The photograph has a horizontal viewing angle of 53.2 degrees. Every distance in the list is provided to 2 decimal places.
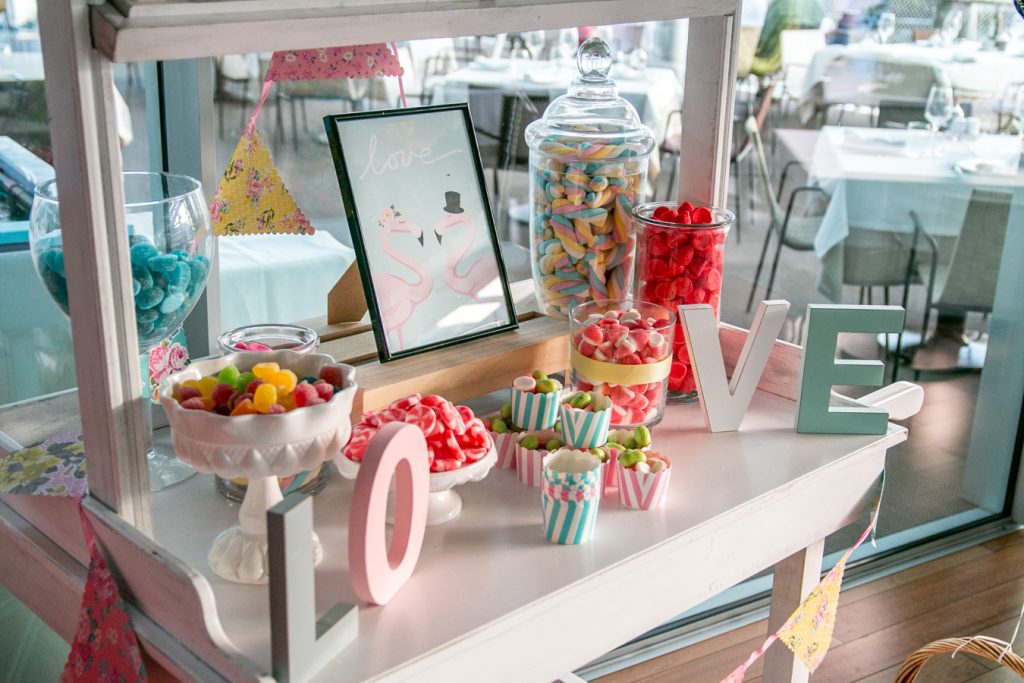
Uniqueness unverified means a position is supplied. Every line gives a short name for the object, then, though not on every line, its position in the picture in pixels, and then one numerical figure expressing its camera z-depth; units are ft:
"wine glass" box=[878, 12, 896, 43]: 8.43
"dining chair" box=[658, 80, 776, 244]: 9.96
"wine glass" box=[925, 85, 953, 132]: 8.49
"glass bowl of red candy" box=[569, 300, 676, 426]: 3.67
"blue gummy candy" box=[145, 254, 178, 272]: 3.06
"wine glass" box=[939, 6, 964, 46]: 8.09
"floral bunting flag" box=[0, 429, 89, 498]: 2.87
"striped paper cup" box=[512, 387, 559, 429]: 3.51
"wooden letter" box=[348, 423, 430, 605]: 2.56
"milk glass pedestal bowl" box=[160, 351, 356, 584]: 2.51
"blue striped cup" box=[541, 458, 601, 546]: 2.98
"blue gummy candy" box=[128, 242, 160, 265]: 3.05
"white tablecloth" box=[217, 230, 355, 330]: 5.59
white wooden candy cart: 2.39
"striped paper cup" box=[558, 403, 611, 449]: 3.40
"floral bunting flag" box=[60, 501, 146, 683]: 2.66
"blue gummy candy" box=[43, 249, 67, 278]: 3.00
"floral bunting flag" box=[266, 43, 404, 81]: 3.73
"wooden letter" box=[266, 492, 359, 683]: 2.29
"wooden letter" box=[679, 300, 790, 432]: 3.78
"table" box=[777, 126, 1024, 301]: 8.26
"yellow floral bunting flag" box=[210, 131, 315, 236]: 3.76
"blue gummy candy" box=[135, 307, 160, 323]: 3.07
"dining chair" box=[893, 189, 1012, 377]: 8.18
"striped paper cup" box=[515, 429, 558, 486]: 3.38
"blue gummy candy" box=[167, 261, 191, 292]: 3.10
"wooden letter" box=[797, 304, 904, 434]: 3.76
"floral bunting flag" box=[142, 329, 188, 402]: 3.40
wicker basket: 4.00
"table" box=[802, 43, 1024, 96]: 7.98
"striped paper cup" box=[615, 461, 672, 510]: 3.25
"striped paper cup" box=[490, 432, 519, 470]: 3.48
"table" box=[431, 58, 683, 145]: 9.23
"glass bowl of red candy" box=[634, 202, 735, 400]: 3.92
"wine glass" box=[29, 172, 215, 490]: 3.04
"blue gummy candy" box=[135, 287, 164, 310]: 3.04
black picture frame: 3.44
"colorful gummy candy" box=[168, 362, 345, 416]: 2.52
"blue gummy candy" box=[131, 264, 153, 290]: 3.03
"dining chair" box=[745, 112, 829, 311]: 9.76
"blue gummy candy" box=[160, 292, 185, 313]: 3.10
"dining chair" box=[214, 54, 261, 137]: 6.11
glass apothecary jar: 3.96
